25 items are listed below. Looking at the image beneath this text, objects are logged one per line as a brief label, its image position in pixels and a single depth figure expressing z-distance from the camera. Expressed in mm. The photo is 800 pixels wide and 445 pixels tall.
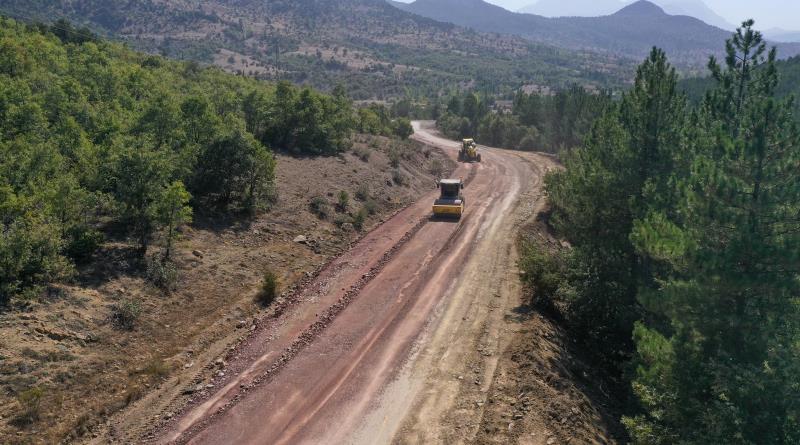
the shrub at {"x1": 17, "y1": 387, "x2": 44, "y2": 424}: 14570
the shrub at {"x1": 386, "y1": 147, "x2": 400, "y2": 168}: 51053
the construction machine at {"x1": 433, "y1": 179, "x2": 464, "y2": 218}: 38719
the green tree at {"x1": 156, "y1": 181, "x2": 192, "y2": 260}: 22516
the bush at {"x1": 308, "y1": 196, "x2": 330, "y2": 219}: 34531
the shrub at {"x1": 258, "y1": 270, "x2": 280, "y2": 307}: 24016
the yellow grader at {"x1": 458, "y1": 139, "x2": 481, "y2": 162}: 68562
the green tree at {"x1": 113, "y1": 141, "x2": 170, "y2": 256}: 21844
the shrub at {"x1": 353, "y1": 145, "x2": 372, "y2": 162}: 48688
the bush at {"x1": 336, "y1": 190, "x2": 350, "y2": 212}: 36750
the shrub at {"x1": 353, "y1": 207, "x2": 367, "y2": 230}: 35156
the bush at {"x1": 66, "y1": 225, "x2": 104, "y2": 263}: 20750
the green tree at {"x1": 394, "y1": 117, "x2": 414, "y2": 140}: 71062
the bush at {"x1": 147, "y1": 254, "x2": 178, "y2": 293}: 21922
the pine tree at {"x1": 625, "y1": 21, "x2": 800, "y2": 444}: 13047
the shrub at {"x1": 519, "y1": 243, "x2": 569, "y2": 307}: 24328
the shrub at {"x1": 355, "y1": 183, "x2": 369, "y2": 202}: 40125
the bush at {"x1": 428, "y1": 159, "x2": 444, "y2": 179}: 58094
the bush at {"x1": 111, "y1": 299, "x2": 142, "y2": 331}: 19188
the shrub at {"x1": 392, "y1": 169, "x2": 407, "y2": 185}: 47194
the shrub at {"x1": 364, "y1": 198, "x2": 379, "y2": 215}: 38625
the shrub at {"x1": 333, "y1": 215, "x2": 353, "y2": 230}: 34500
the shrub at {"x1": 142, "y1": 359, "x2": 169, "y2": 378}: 17969
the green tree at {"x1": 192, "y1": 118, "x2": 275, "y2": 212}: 30250
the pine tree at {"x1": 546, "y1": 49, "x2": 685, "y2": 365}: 21531
